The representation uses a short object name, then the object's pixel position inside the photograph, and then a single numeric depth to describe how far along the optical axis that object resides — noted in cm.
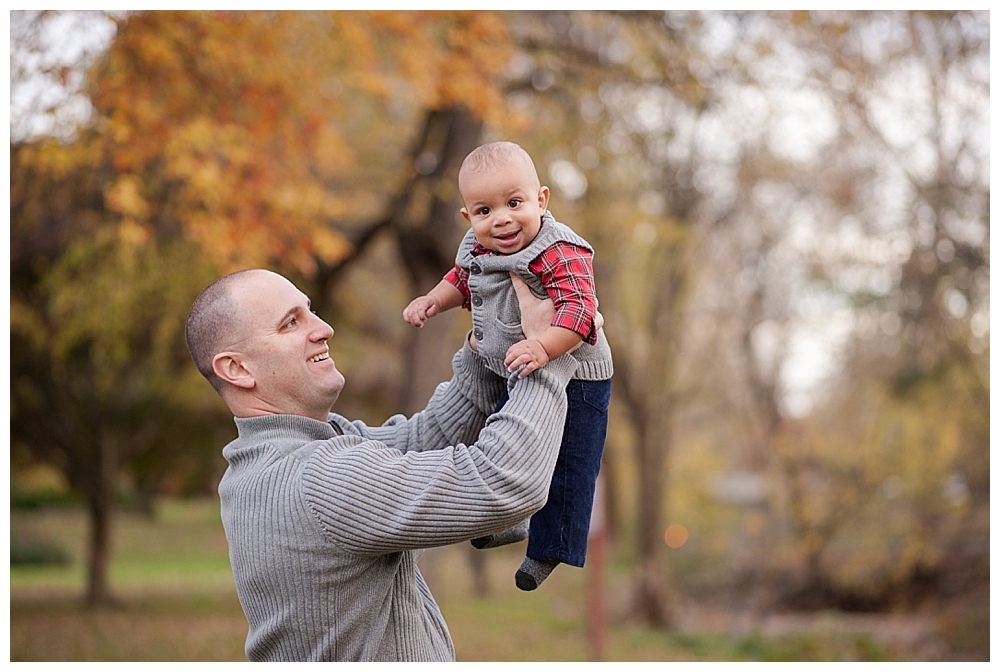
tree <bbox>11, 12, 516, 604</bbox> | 705
